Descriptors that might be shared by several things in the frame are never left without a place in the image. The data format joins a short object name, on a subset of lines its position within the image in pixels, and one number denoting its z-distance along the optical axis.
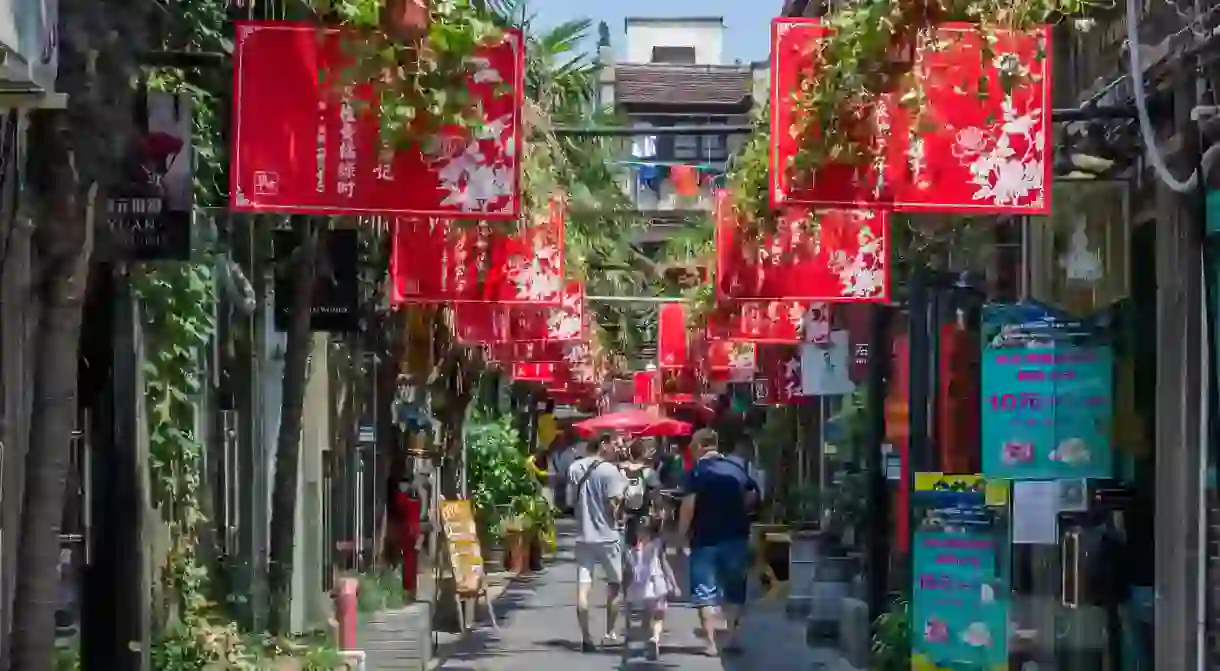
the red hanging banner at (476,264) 13.50
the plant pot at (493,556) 27.34
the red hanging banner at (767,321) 19.78
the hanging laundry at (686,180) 29.59
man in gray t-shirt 17.92
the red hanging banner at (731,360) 29.09
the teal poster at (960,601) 11.87
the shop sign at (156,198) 9.19
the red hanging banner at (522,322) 18.25
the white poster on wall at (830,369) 18.72
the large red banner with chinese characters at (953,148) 9.46
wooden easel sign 18.67
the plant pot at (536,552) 28.78
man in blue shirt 16.47
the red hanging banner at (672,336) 31.59
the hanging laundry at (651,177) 43.31
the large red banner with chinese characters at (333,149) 9.31
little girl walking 17.14
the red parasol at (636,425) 31.30
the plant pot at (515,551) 27.55
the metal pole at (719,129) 10.12
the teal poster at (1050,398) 10.66
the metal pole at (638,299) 28.67
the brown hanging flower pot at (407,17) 8.45
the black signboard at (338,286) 14.34
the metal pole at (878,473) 15.98
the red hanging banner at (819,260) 13.66
